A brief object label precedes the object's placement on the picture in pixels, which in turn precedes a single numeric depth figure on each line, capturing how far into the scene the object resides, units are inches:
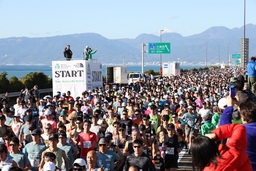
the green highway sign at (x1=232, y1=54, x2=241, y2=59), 5072.8
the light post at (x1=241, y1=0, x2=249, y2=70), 3659.0
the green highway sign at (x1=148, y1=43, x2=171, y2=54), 2449.6
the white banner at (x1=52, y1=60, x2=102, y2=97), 1002.7
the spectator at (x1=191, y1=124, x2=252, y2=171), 155.6
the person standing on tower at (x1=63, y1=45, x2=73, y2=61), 1066.7
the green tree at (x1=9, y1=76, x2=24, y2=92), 1387.1
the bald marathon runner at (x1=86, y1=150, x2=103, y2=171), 310.7
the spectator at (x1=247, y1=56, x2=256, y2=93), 524.1
